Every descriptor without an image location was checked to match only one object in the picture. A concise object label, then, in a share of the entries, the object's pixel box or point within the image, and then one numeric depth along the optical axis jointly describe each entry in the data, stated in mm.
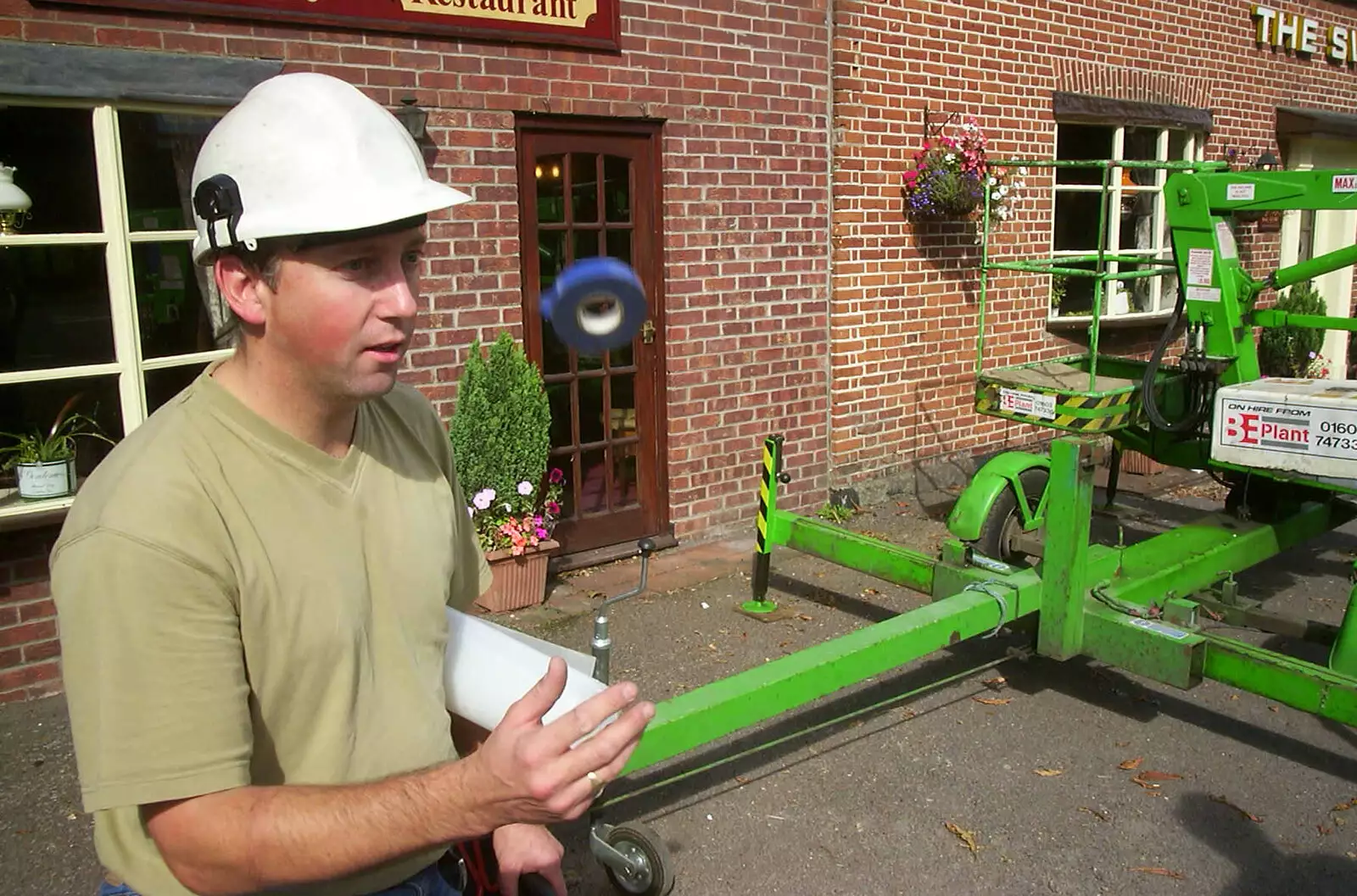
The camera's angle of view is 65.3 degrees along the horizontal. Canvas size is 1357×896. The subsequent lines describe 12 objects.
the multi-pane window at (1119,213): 9461
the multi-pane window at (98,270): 4586
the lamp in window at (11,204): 4453
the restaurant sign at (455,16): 4934
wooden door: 6117
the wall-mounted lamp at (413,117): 5281
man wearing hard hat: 1282
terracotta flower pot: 5695
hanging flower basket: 7621
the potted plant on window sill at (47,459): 4609
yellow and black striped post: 5352
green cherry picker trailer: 3637
